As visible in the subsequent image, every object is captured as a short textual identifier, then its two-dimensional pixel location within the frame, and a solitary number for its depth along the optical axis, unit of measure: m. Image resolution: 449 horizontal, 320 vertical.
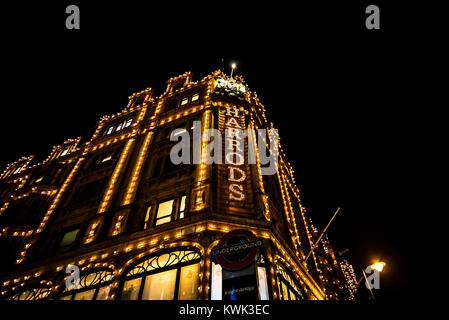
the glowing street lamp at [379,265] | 12.56
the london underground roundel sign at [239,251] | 9.37
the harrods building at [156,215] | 12.35
